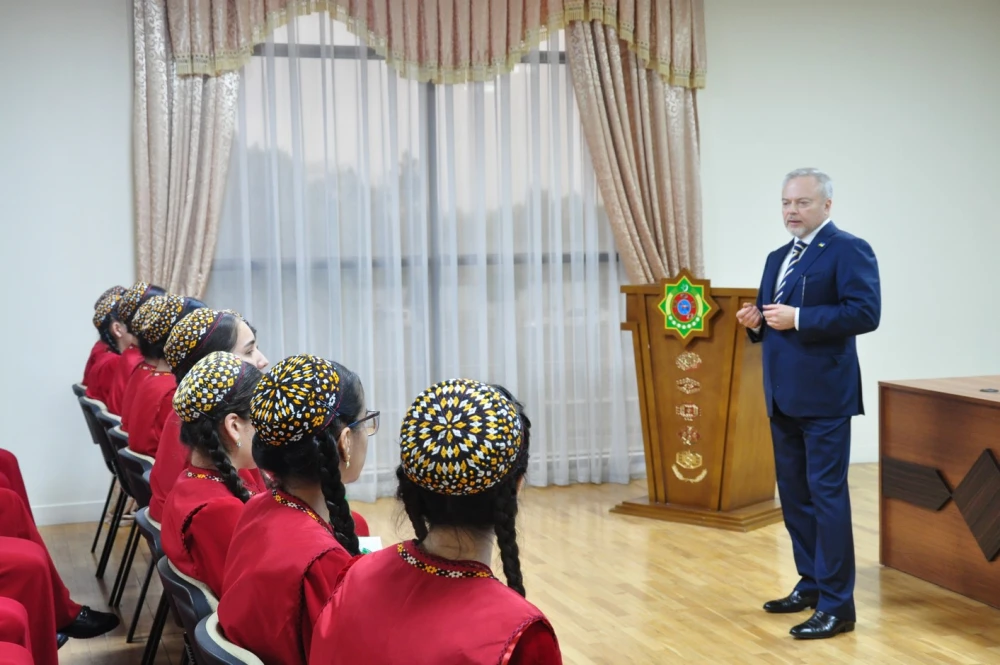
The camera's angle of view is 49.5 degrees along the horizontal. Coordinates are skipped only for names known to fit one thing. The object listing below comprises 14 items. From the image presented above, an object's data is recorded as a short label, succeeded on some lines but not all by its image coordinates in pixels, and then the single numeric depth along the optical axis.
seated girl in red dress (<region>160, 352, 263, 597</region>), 2.35
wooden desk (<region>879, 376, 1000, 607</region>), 3.88
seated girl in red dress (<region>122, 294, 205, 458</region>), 3.75
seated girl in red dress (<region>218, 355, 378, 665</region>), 1.79
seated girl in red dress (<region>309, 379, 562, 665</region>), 1.36
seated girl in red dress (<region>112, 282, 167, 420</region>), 4.83
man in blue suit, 3.57
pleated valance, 5.70
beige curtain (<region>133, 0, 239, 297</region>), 5.62
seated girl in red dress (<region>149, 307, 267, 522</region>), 3.22
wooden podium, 5.21
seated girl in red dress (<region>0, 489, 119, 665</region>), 2.74
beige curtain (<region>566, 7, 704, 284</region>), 6.26
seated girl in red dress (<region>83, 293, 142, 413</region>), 4.91
